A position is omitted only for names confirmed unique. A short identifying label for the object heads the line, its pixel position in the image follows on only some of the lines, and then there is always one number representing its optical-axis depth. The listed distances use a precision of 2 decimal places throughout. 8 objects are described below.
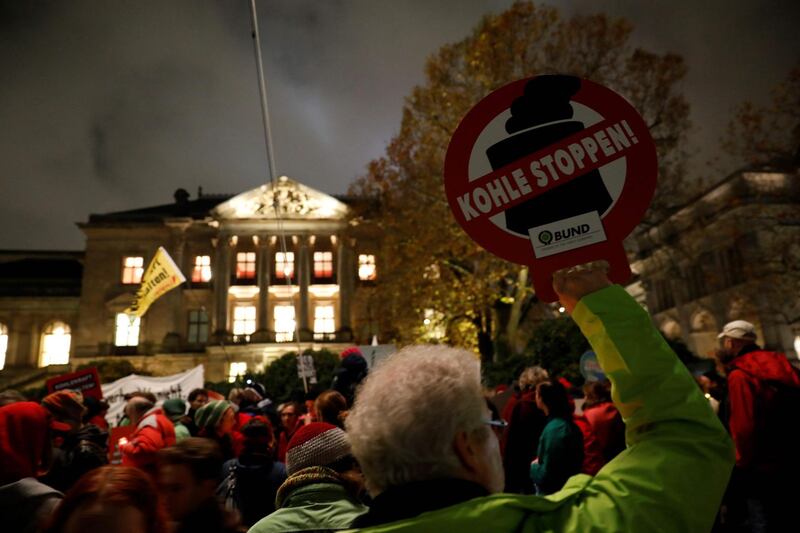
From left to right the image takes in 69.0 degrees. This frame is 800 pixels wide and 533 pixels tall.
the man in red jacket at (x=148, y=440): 4.74
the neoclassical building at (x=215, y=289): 40.25
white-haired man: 1.19
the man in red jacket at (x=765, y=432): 4.01
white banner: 14.45
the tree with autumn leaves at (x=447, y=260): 18.33
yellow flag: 13.73
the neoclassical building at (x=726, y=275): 25.73
